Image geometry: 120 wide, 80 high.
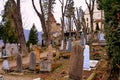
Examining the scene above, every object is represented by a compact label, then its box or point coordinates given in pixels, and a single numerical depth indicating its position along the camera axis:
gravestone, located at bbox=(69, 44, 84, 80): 2.26
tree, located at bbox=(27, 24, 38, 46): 22.89
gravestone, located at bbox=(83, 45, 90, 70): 6.03
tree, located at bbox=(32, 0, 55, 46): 13.29
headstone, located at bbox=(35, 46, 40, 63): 9.51
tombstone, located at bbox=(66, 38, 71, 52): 11.22
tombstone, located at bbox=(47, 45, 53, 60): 8.97
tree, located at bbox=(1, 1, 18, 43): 19.99
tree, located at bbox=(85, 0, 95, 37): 16.25
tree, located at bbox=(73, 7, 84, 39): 24.85
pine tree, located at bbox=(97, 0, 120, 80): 4.10
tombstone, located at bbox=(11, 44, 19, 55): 12.61
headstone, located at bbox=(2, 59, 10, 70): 7.95
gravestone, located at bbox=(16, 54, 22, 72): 7.55
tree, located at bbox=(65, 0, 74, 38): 26.85
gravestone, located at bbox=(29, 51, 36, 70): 7.69
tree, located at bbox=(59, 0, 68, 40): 17.94
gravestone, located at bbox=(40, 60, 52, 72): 7.43
